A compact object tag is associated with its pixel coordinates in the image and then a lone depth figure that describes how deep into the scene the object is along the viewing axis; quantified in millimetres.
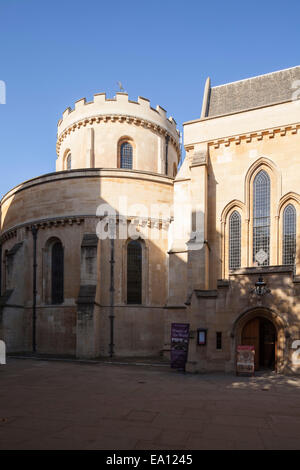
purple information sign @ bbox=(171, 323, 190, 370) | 18438
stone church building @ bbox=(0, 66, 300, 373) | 18000
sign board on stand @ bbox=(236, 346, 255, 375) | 16547
